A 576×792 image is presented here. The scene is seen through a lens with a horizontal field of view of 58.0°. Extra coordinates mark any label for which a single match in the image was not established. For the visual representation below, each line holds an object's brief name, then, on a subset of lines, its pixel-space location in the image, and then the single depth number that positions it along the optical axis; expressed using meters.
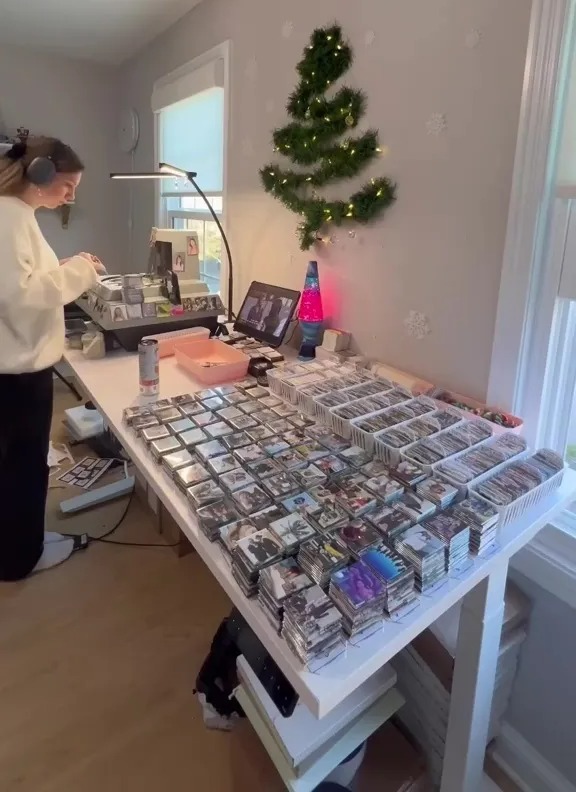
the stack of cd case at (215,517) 0.86
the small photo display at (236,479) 0.95
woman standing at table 1.40
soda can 1.37
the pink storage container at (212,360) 1.52
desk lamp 1.95
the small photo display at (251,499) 0.90
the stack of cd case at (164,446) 1.08
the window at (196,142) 2.35
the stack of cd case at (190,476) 0.97
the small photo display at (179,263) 1.90
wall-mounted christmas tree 1.53
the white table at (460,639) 0.66
